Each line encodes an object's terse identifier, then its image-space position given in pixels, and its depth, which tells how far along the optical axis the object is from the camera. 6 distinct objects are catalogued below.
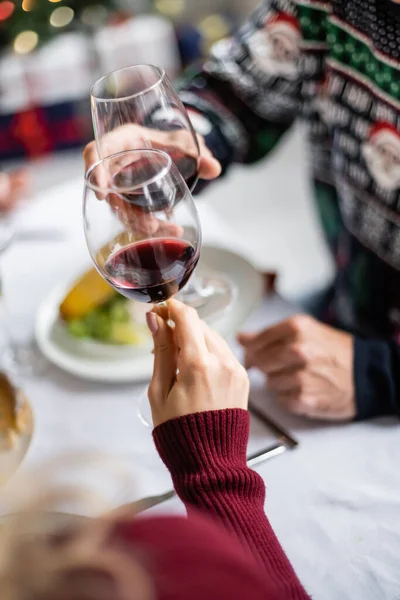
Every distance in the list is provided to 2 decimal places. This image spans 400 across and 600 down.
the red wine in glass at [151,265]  0.61
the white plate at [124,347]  0.86
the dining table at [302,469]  0.62
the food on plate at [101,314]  0.91
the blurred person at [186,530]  0.34
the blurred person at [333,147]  0.78
